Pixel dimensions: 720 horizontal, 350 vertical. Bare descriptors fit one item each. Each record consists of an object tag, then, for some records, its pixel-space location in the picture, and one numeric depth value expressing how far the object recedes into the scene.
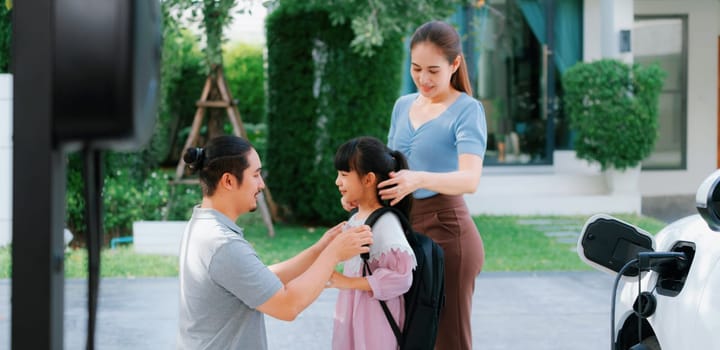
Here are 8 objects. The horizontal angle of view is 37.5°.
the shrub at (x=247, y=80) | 17.88
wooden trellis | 10.84
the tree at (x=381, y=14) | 9.25
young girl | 3.22
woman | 3.55
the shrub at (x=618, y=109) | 12.99
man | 2.86
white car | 2.46
